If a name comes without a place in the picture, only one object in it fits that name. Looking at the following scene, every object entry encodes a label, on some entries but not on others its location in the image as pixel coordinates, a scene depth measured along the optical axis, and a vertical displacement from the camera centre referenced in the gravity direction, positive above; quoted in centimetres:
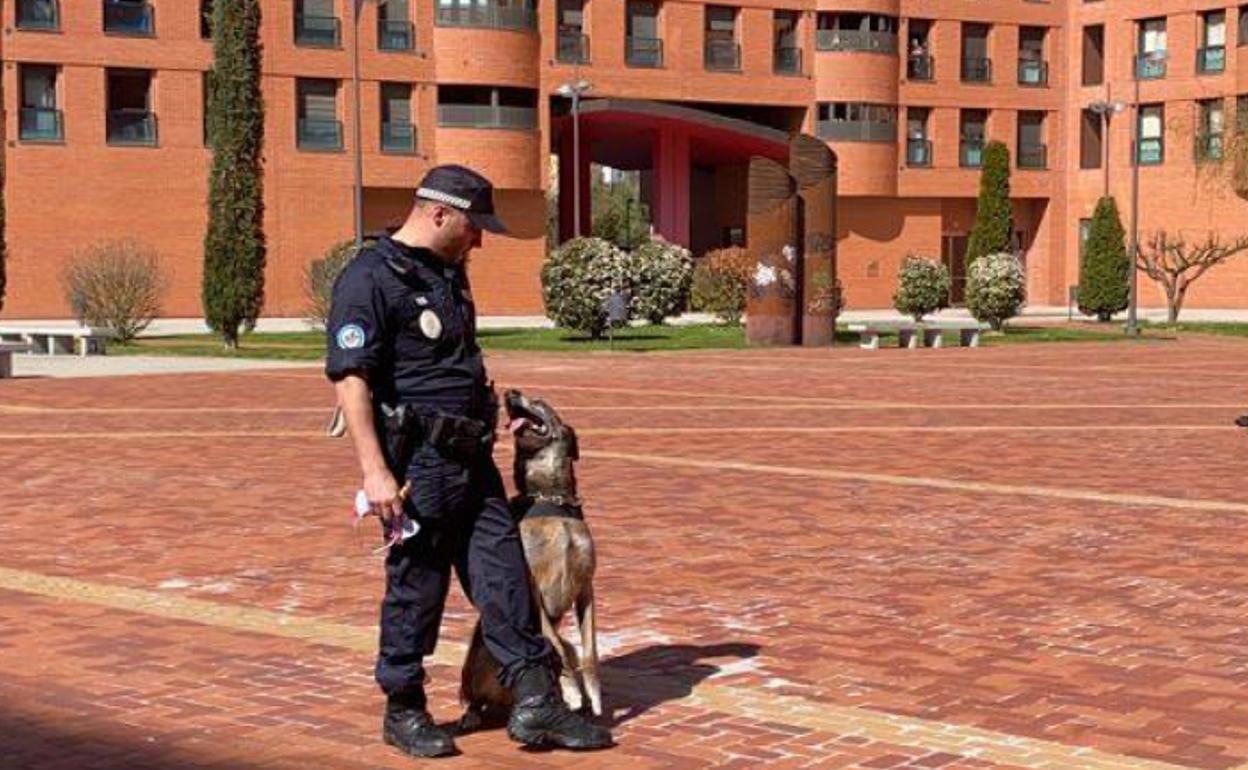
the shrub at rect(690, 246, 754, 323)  3806 -19
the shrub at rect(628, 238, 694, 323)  3584 -12
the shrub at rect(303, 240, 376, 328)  3412 +1
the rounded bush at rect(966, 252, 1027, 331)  3788 -32
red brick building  4641 +470
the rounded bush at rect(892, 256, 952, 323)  3925 -26
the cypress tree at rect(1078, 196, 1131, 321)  4394 +13
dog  575 -89
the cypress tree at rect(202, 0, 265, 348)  3216 +180
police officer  520 -53
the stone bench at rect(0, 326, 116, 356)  3025 -112
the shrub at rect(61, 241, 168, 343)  3419 -28
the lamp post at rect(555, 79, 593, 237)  4553 +378
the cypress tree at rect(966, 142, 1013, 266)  4669 +179
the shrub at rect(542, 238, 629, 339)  3278 -14
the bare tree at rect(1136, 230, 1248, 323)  4559 +31
